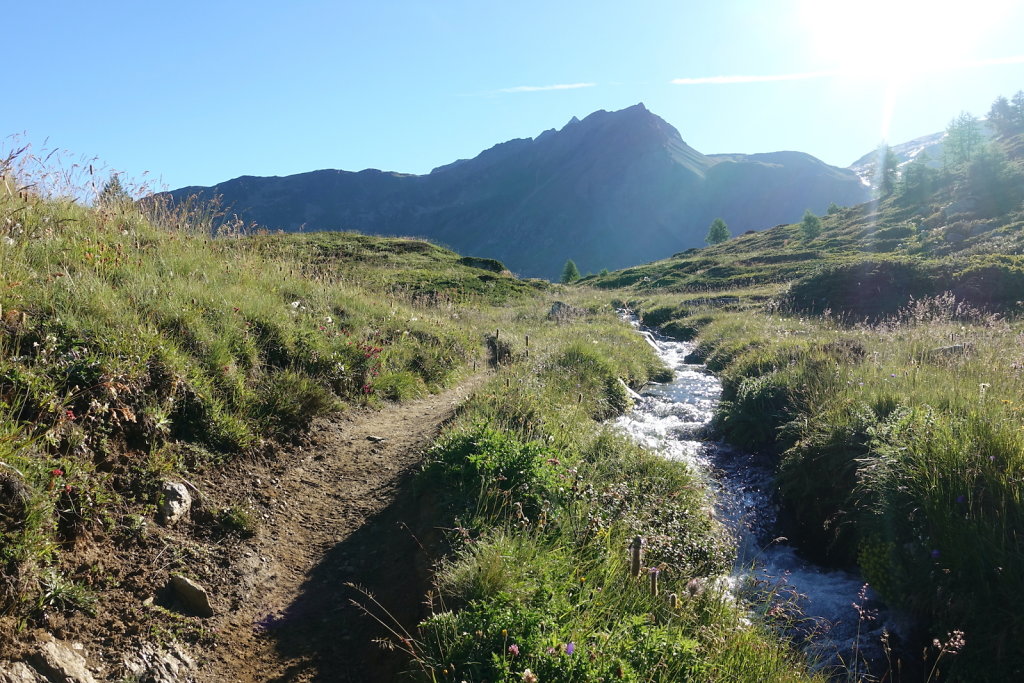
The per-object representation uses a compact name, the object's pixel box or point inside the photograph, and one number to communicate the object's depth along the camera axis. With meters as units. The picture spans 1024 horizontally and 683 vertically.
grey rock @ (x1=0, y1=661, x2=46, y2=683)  2.51
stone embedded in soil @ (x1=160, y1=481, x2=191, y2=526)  4.09
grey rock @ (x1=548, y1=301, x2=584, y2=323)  20.27
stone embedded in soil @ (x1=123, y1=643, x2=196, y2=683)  3.07
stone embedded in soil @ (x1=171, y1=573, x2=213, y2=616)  3.68
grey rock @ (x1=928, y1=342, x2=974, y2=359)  8.30
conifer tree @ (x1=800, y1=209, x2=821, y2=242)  60.62
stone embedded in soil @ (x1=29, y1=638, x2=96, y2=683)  2.71
